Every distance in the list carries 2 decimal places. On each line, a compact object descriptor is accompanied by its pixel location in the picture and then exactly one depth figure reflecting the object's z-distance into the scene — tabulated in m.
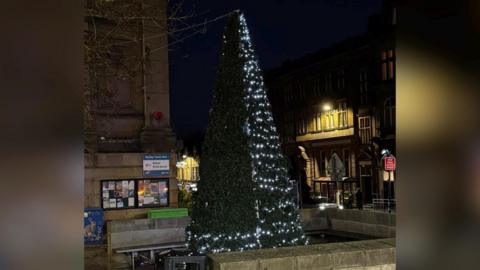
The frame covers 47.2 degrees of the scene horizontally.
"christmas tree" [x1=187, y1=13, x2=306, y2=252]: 9.74
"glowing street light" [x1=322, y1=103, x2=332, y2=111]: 51.25
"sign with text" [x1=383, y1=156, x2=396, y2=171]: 30.11
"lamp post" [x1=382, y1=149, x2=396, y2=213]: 30.12
